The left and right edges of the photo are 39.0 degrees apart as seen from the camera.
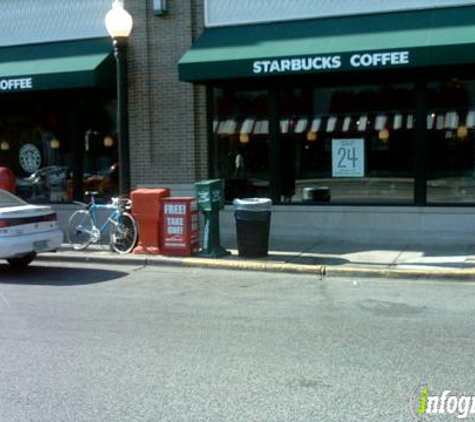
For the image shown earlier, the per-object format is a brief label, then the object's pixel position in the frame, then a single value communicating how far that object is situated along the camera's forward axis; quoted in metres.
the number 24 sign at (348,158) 12.84
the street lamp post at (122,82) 11.95
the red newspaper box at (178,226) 11.48
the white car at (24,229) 9.92
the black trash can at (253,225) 11.19
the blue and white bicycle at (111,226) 12.02
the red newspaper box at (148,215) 11.64
